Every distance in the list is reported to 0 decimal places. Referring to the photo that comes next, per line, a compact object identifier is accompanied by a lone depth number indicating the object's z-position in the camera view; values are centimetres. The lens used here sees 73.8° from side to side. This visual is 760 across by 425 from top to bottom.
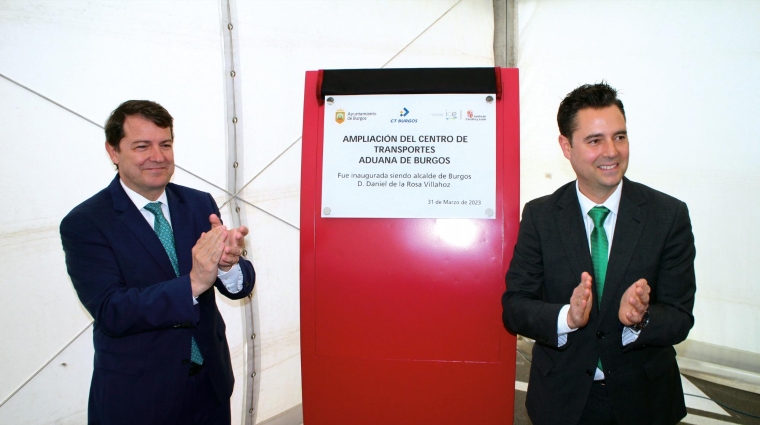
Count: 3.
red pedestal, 178
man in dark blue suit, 144
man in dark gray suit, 141
